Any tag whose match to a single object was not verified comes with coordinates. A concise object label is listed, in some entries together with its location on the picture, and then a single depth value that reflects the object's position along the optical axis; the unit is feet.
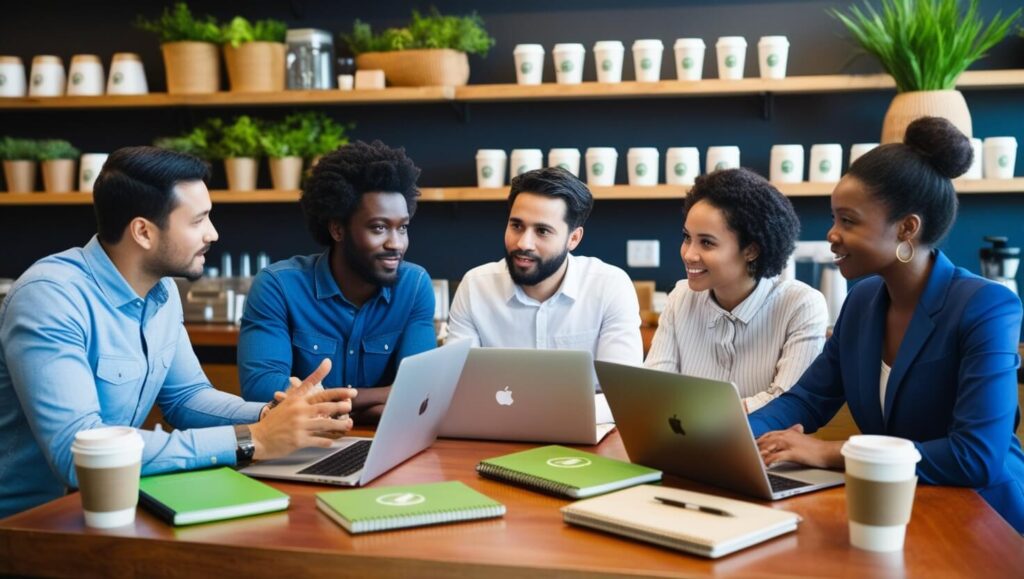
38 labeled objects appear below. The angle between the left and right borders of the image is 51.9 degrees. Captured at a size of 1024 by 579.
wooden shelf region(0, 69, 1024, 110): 11.85
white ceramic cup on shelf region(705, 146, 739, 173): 11.87
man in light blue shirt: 5.49
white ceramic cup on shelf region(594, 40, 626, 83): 12.25
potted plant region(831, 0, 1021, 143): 11.20
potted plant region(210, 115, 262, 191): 13.00
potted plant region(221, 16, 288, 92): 12.79
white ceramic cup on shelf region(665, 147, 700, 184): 12.14
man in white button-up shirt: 8.23
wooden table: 4.09
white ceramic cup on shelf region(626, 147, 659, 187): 12.22
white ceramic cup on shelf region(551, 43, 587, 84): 12.25
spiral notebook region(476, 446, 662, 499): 5.07
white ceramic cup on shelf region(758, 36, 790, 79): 11.92
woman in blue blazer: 5.49
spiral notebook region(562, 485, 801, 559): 4.19
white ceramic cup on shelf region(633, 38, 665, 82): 12.23
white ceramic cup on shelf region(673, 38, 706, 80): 12.16
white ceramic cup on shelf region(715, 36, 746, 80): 11.98
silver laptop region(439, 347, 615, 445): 6.04
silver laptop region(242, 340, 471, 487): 5.23
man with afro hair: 7.76
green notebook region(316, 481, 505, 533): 4.51
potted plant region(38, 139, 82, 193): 13.44
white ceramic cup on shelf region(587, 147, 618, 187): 12.26
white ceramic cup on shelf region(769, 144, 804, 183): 11.94
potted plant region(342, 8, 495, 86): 12.48
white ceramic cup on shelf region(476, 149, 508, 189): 12.56
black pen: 4.53
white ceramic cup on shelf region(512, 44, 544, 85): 12.37
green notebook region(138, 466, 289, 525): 4.63
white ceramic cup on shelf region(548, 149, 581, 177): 12.26
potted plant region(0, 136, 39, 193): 13.57
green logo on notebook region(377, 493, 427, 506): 4.74
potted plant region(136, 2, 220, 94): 12.99
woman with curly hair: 7.61
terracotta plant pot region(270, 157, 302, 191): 12.90
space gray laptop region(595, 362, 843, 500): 4.79
